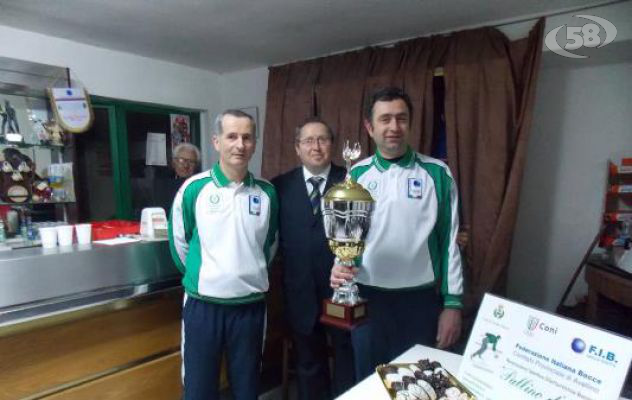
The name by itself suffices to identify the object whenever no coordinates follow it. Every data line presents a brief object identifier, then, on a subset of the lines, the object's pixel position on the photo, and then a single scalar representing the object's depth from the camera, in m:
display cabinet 2.43
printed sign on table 0.74
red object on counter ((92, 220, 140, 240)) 1.80
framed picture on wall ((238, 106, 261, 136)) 3.65
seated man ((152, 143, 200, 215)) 3.01
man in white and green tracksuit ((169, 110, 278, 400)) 1.51
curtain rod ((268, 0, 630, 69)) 2.17
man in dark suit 1.68
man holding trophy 1.43
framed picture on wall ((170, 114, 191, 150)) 3.62
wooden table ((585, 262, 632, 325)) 2.12
